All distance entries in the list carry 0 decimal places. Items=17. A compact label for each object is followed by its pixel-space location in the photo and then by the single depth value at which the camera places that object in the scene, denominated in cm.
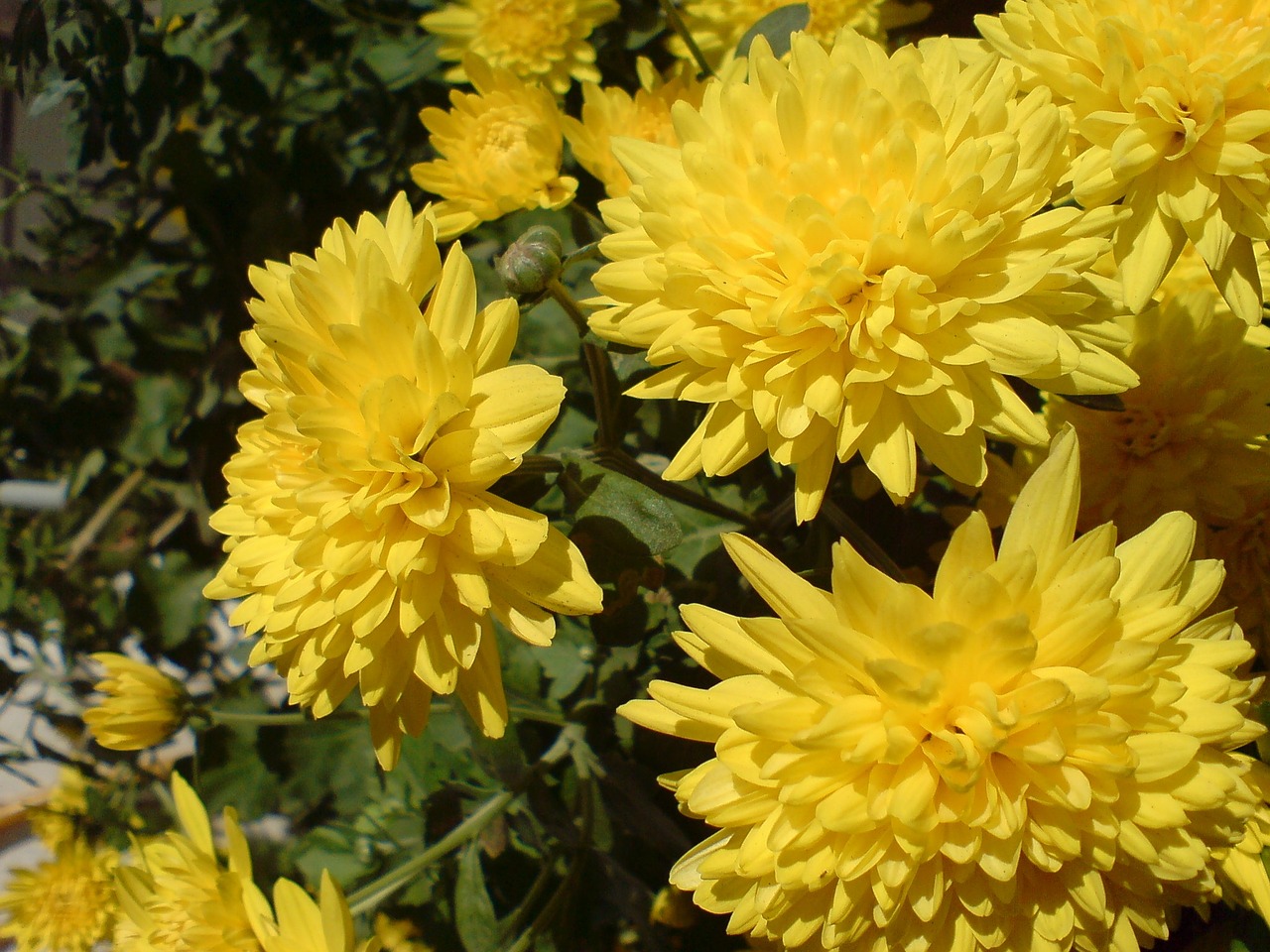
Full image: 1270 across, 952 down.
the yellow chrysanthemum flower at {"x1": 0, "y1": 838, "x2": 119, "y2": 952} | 35
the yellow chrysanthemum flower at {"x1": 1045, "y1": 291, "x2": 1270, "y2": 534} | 22
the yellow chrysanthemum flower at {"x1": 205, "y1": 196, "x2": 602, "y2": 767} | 19
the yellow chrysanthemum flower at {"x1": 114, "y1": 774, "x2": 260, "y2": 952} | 24
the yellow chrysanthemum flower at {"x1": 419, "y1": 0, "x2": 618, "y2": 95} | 28
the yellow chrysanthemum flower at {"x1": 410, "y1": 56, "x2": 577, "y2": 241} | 25
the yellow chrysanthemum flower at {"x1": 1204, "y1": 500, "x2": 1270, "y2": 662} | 23
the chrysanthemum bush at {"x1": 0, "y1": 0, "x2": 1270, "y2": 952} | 18
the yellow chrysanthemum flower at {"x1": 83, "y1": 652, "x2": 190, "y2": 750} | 27
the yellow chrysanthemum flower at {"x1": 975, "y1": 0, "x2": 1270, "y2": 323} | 19
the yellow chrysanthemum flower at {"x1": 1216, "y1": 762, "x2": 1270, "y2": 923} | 20
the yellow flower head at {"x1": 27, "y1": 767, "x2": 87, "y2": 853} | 36
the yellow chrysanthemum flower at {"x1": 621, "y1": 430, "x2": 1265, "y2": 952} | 18
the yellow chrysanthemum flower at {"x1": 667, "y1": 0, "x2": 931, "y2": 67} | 27
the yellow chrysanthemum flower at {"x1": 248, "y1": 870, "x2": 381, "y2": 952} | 22
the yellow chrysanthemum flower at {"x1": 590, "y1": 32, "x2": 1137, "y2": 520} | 19
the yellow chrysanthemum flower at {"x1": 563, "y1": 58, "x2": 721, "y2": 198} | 26
